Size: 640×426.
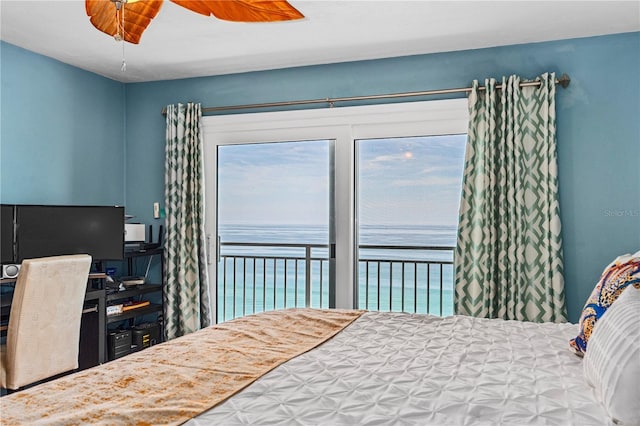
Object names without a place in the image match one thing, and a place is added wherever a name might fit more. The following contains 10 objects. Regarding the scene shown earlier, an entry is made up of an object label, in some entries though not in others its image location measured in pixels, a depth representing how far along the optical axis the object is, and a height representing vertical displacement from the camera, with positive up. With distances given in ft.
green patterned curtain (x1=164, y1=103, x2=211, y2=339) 14.85 -0.29
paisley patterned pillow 6.26 -0.87
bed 4.56 -1.60
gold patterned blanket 4.58 -1.60
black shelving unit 13.80 -2.14
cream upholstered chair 9.91 -1.87
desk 12.64 -2.53
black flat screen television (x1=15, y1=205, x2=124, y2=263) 12.44 -0.25
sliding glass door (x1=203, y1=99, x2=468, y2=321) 13.43 +0.46
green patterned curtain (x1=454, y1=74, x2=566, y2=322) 11.90 +0.22
